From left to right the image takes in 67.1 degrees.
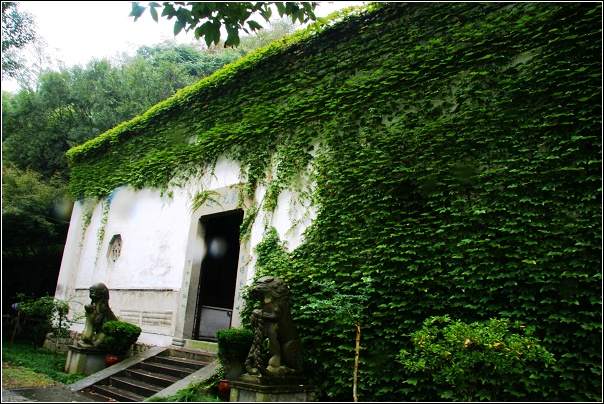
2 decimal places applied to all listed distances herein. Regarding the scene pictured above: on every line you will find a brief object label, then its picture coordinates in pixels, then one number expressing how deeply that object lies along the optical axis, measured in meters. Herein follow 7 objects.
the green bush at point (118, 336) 7.83
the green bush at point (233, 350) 5.58
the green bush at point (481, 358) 3.63
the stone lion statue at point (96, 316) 7.88
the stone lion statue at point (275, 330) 4.96
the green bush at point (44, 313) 9.52
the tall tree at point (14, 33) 9.72
